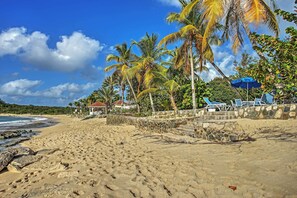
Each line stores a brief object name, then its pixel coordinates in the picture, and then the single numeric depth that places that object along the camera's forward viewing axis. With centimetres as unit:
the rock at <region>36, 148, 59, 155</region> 777
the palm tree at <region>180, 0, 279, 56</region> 946
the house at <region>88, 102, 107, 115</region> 4775
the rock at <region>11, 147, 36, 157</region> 749
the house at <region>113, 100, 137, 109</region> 4200
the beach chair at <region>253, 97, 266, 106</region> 1216
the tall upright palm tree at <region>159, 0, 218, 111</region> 1548
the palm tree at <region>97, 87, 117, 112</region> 4478
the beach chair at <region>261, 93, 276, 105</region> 1251
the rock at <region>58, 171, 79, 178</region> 466
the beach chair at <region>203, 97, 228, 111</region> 1375
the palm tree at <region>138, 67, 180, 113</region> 1830
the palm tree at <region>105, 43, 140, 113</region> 2627
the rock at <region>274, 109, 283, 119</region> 934
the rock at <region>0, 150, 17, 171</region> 617
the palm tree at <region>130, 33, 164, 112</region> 2169
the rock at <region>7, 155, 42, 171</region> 609
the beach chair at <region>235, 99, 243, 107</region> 1252
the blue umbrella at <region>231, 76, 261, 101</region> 1296
